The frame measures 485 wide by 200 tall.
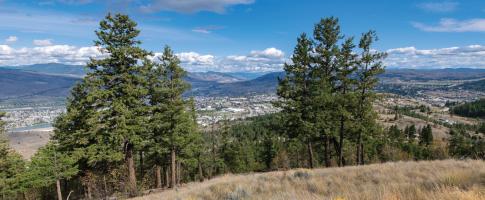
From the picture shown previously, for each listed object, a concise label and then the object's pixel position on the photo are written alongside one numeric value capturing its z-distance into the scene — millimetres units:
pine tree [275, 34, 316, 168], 27094
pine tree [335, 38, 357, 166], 25969
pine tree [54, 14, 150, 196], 20172
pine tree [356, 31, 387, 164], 26203
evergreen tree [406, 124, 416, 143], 101750
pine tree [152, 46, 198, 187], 25062
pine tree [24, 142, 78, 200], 26812
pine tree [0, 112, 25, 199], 27759
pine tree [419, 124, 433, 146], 79500
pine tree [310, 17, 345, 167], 26353
